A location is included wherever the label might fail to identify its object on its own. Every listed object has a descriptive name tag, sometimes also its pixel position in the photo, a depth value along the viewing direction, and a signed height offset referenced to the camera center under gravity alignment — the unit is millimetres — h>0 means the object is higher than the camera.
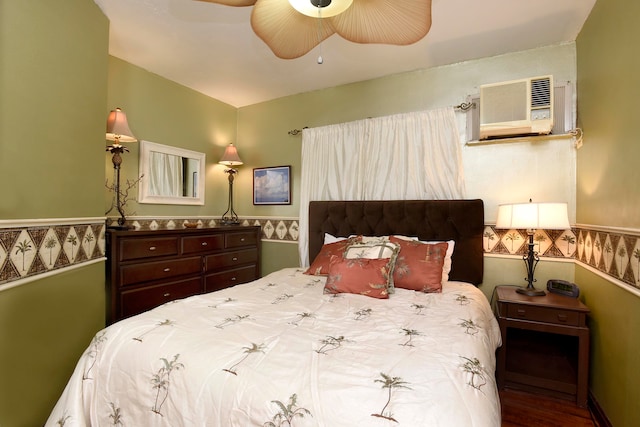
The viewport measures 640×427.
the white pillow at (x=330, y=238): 2854 -276
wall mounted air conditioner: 2256 +794
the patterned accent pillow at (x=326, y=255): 2529 -398
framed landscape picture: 3555 +283
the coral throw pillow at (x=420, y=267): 2090 -404
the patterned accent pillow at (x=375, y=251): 2135 -296
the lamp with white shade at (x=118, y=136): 2395 +578
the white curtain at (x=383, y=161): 2695 +481
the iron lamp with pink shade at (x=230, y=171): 3496 +467
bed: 875 -547
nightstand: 1909 -994
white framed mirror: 2936 +349
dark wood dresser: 2255 -496
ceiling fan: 1316 +903
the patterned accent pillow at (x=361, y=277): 1956 -446
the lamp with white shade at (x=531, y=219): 2012 -50
